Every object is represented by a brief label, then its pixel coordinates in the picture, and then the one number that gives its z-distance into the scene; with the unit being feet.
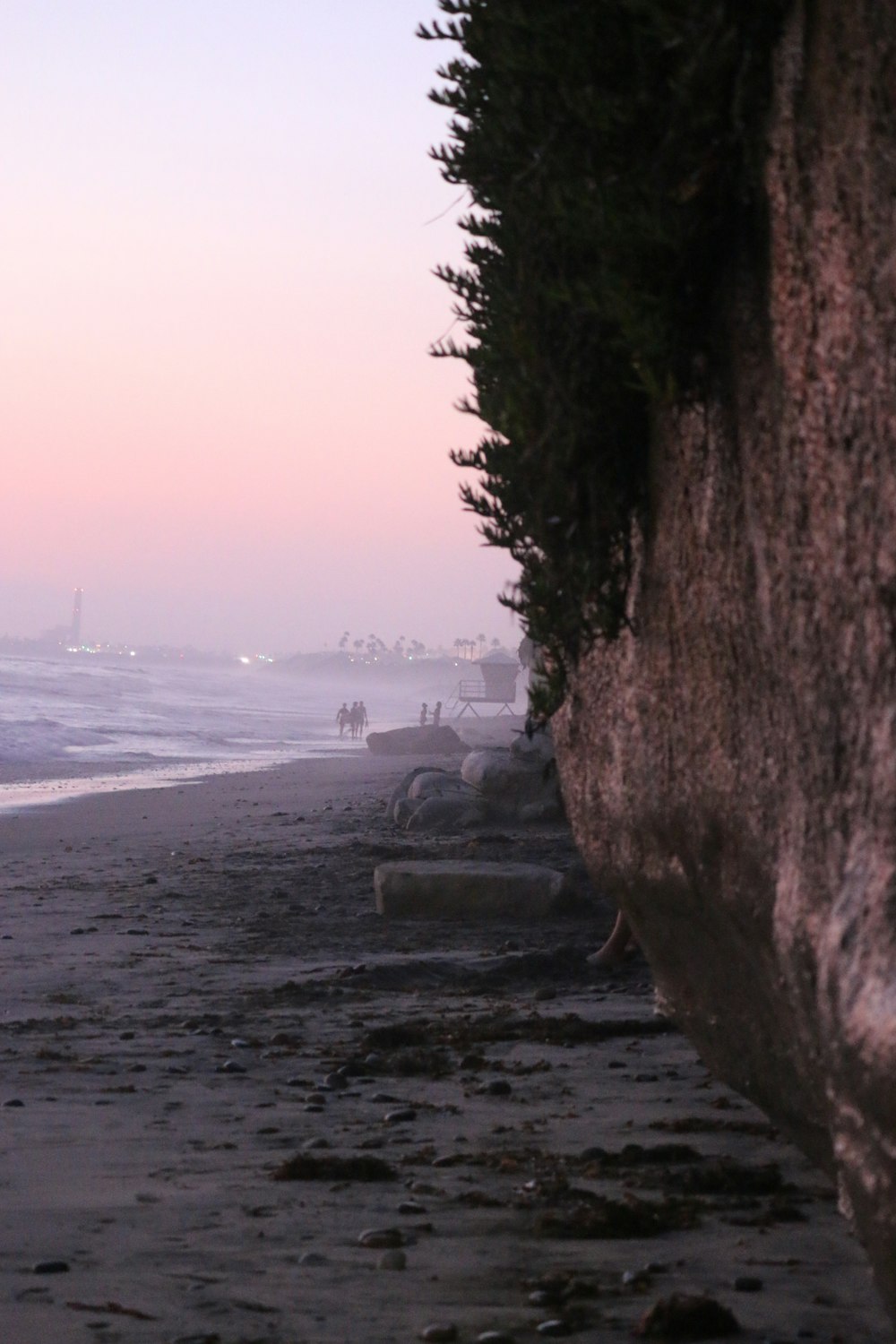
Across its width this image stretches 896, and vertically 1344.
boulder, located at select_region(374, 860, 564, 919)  64.44
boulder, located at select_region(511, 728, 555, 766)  108.88
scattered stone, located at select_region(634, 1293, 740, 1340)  19.99
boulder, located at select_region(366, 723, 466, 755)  266.98
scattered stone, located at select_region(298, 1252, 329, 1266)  23.21
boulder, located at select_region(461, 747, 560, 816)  105.60
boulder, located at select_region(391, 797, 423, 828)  107.86
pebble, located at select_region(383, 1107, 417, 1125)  32.58
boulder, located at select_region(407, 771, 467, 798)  113.09
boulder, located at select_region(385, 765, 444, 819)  117.70
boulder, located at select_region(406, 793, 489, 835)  103.86
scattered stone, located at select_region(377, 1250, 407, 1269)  22.93
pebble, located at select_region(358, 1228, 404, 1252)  23.95
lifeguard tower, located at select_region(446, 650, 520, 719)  461.41
